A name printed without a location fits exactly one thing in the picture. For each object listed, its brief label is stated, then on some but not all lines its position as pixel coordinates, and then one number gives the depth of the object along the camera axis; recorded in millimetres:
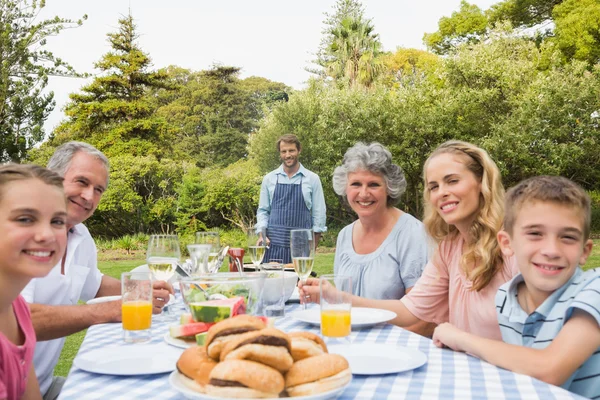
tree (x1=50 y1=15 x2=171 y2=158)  21672
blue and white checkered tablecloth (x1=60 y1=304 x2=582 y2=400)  1321
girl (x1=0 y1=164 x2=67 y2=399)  1457
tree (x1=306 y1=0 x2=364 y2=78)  28375
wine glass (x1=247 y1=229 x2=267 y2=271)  2855
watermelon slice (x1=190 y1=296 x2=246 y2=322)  1671
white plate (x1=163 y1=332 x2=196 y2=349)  1751
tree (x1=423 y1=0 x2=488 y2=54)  25047
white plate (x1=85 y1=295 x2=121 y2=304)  2555
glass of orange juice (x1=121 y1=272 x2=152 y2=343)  1872
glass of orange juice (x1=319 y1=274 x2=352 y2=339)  1724
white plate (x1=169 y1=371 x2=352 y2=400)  1128
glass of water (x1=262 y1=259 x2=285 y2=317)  2141
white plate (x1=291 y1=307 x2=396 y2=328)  2047
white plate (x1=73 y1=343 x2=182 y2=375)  1487
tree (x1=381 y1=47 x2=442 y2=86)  31875
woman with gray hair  3230
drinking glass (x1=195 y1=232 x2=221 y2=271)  2696
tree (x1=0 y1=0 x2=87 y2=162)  17125
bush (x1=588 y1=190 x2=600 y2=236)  16891
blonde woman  2426
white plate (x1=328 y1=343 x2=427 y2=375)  1482
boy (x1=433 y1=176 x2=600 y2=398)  1534
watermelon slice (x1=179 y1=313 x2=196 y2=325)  1830
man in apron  7477
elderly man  2123
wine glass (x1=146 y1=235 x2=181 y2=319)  2342
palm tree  23391
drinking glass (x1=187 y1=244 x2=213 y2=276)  2629
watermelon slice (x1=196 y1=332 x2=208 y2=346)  1425
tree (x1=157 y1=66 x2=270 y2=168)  32781
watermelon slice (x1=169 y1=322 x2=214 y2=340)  1741
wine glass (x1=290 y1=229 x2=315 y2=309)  2432
